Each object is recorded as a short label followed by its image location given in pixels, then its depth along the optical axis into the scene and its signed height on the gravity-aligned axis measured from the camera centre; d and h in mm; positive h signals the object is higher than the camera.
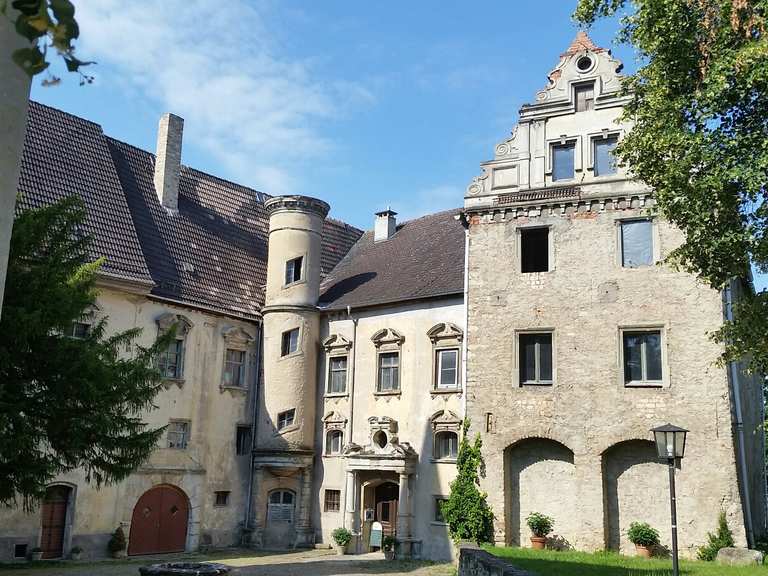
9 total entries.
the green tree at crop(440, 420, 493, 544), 21750 -647
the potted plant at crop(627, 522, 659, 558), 19969 -1325
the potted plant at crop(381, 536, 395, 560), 24734 -2093
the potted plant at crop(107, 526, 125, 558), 24281 -2187
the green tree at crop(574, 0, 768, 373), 12836 +5878
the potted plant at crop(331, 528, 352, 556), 25938 -1980
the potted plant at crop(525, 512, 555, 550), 21281 -1238
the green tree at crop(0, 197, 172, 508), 14562 +1642
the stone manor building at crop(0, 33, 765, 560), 21062 +3645
